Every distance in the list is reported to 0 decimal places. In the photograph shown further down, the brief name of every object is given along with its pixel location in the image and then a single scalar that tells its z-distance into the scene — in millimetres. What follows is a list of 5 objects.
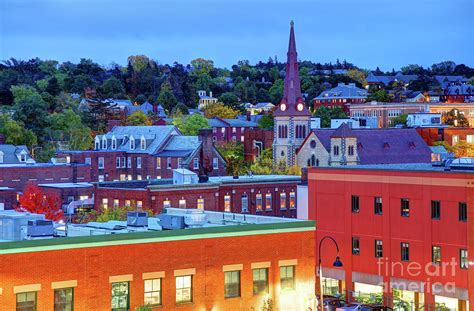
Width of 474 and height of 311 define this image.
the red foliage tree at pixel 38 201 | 95750
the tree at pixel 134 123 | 197300
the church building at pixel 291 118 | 178625
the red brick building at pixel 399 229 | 66312
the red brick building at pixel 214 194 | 91875
